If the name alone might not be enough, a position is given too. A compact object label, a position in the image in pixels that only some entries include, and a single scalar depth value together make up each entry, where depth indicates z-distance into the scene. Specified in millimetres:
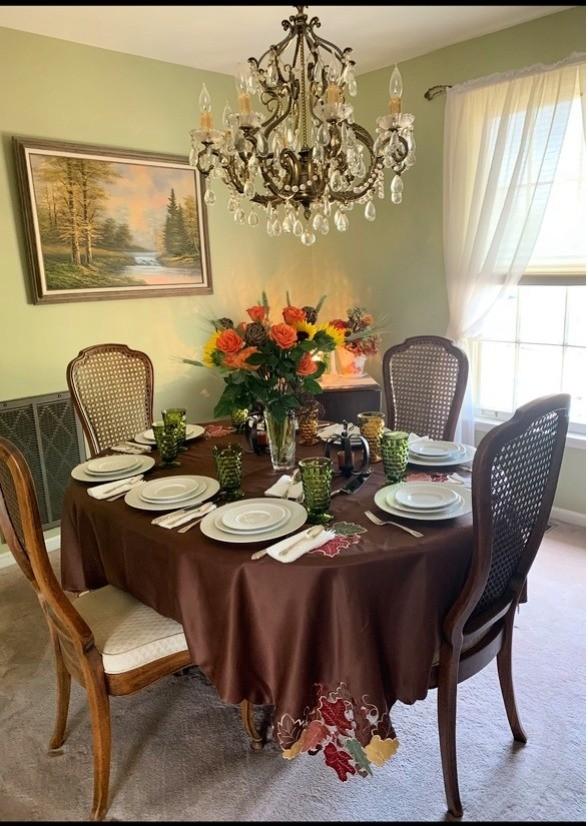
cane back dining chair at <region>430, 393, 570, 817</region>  1426
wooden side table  3586
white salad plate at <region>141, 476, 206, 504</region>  1800
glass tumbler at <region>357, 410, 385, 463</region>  2150
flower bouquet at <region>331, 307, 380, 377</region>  3441
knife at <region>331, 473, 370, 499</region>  1867
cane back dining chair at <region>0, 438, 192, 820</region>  1527
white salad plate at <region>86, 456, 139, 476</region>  2055
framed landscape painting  3035
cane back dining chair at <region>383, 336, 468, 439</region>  2641
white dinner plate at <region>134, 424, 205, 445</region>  2430
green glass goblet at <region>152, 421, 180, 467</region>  2154
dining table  1443
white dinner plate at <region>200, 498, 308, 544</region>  1552
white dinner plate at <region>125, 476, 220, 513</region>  1761
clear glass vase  2000
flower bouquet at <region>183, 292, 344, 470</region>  1819
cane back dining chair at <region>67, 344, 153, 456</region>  2664
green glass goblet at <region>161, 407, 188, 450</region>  2232
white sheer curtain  2965
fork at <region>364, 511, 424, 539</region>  1548
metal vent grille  3105
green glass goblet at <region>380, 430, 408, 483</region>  1882
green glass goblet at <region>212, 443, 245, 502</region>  1847
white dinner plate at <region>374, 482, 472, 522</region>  1610
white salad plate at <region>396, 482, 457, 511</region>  1651
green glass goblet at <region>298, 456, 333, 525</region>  1655
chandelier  1954
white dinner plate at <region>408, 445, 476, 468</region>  2045
